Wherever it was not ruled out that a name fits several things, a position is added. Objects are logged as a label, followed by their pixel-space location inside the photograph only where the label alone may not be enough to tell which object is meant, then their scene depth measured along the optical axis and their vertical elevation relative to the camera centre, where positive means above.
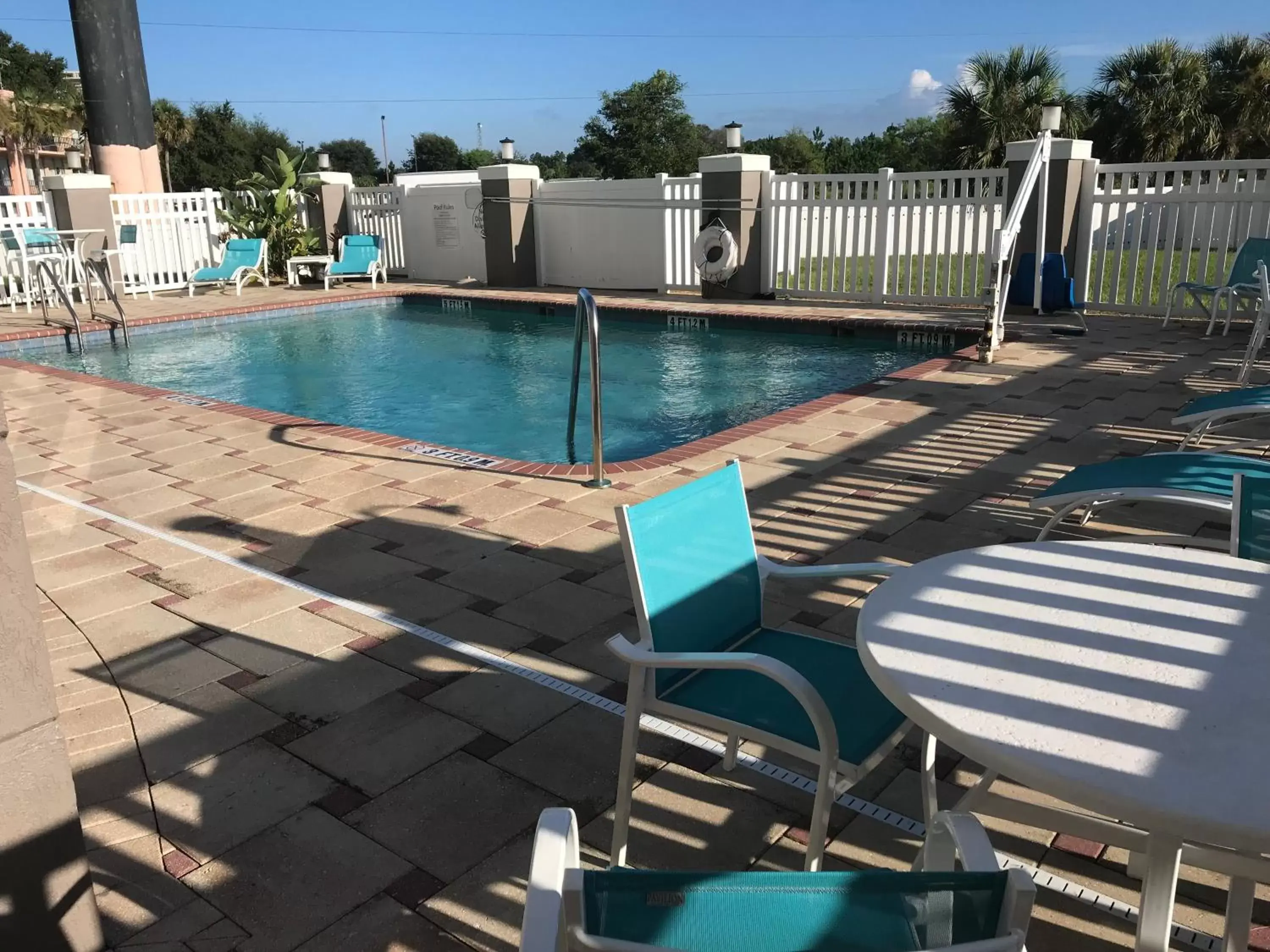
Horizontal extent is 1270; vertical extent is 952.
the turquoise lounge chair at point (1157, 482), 2.83 -0.83
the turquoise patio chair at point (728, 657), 1.76 -0.91
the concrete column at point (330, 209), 15.53 +0.18
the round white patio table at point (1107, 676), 1.28 -0.74
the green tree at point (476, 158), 73.12 +4.59
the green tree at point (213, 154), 53.03 +3.71
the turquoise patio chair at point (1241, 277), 7.84 -0.60
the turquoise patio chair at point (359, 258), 14.41 -0.57
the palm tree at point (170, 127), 50.00 +4.93
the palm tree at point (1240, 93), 24.64 +2.82
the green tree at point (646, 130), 53.09 +4.62
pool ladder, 10.17 -0.77
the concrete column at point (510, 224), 13.55 -0.10
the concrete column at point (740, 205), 11.23 +0.10
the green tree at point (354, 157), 76.19 +5.06
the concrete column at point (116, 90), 15.65 +2.20
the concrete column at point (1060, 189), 9.35 +0.18
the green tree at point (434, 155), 77.44 +5.00
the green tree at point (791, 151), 52.56 +3.51
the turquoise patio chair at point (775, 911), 0.97 -0.71
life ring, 11.44 -0.48
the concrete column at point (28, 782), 1.52 -0.89
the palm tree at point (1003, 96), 26.03 +2.99
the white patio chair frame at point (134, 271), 13.77 -0.69
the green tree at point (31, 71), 50.19 +8.05
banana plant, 14.30 +0.16
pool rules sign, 14.66 -0.09
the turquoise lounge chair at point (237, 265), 13.72 -0.62
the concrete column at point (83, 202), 12.62 +0.28
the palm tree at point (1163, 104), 25.08 +2.63
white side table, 14.29 -0.63
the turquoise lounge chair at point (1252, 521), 2.16 -0.70
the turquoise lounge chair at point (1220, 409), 3.69 -0.78
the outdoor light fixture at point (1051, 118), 9.41 +0.86
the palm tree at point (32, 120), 44.91 +4.93
